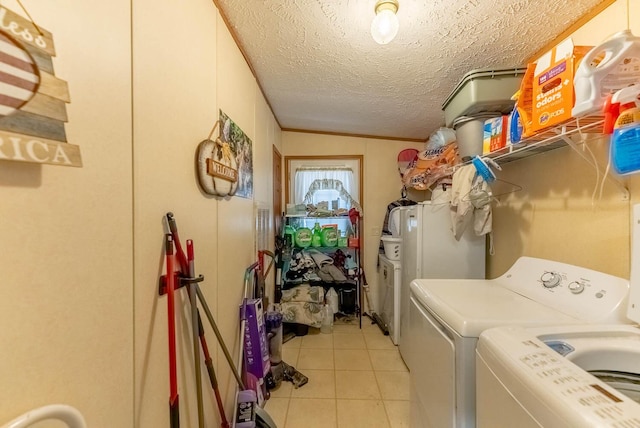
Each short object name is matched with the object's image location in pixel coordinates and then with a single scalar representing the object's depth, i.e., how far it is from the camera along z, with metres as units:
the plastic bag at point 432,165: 2.46
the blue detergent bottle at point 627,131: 0.91
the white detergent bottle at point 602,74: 0.96
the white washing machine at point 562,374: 0.52
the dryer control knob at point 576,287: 1.13
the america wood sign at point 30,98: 0.46
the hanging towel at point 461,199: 1.81
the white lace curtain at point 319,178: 3.71
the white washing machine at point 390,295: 2.74
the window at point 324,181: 3.70
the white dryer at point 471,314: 0.98
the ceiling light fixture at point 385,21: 1.28
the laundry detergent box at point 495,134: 1.53
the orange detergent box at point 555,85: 1.08
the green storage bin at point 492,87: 1.62
